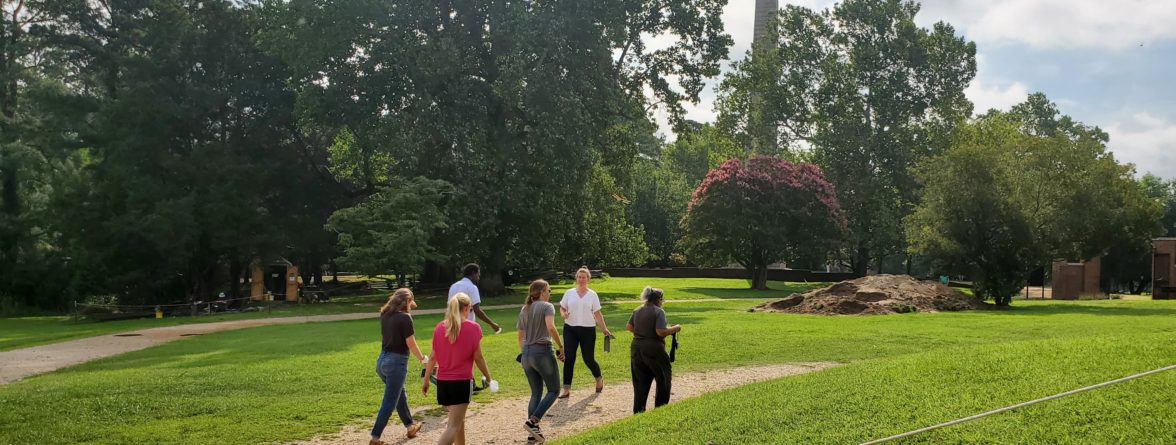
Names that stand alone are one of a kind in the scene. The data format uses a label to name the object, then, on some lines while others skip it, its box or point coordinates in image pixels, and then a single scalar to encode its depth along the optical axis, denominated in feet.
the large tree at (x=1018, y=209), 104.42
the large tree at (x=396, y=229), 106.22
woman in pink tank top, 27.32
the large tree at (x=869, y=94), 183.11
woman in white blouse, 38.40
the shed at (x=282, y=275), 127.24
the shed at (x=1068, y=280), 128.88
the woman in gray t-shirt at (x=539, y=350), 32.91
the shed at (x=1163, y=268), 127.40
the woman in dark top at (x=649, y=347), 32.92
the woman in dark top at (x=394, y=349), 30.81
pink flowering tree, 162.30
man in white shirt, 36.77
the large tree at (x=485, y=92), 112.27
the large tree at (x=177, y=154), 118.01
